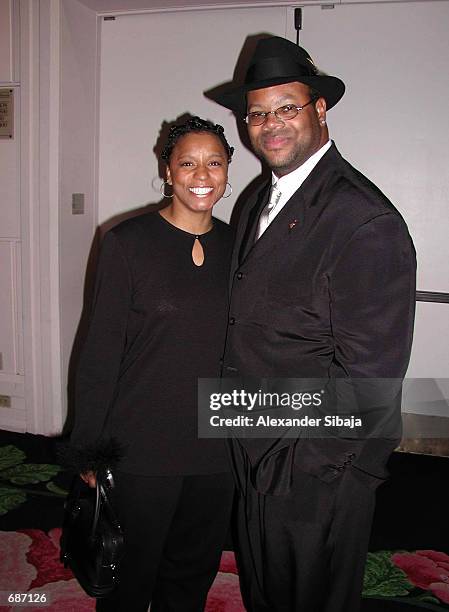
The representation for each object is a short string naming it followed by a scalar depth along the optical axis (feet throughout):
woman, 4.34
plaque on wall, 8.88
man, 3.78
